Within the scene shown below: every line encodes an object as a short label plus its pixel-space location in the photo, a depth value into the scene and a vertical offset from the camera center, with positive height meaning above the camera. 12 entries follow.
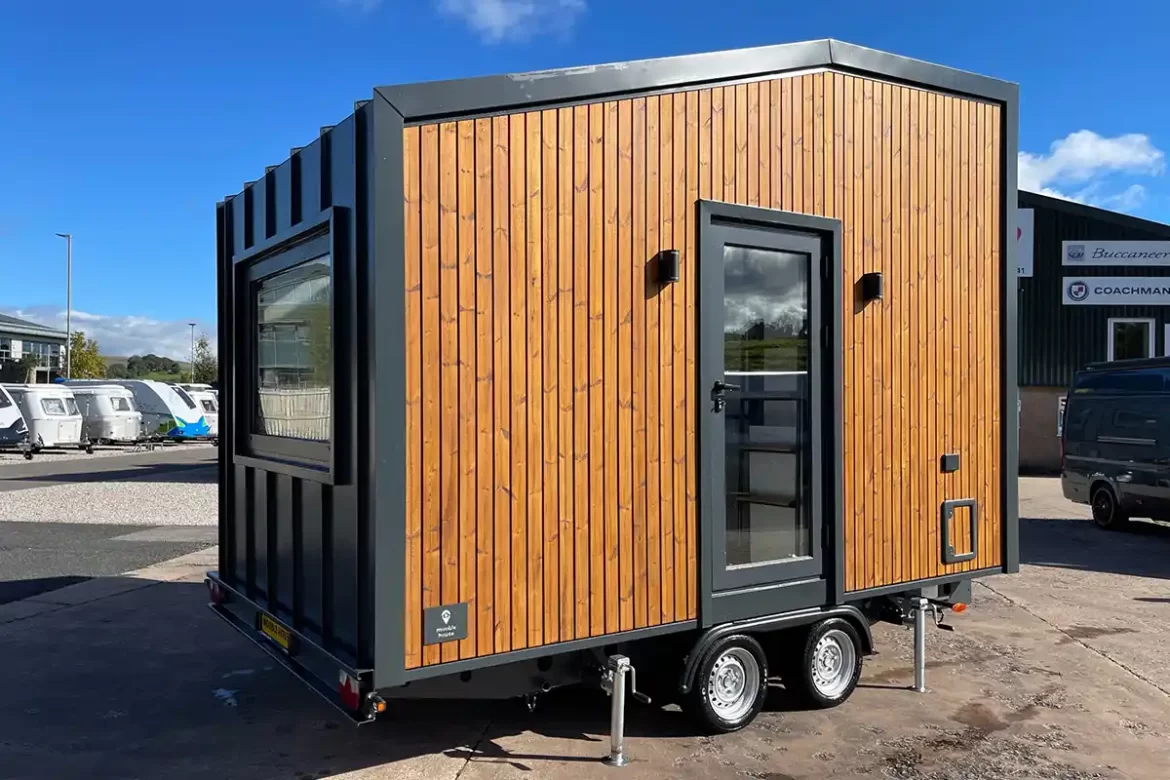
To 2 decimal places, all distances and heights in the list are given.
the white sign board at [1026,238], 21.69 +3.41
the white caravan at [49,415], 24.80 -0.67
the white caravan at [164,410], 30.09 -0.68
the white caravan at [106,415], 27.55 -0.74
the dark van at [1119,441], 12.20 -0.77
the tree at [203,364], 62.77 +1.76
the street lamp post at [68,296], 40.00 +4.08
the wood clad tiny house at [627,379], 3.94 +0.04
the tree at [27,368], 47.80 +1.15
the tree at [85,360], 52.78 +1.70
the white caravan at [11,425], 24.23 -0.91
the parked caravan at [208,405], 31.78 -0.54
